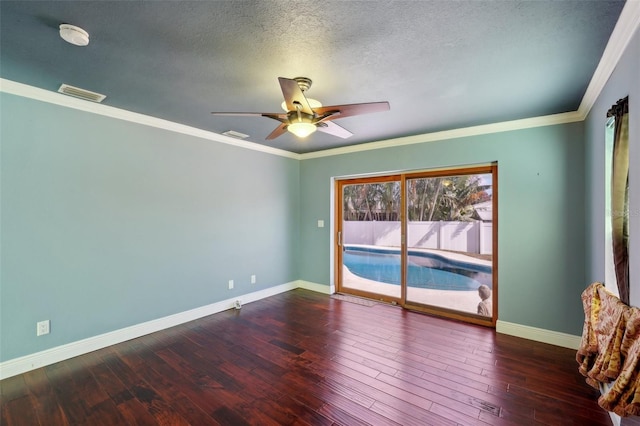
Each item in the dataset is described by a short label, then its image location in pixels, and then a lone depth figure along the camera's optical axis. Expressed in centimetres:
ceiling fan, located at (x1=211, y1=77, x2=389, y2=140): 203
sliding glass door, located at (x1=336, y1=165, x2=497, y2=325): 384
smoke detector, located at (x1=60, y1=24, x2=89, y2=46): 174
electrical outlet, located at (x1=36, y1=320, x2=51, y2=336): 266
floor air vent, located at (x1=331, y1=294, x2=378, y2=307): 458
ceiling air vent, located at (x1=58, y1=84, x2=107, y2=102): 260
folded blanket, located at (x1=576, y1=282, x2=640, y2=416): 143
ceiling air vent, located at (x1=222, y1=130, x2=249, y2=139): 396
